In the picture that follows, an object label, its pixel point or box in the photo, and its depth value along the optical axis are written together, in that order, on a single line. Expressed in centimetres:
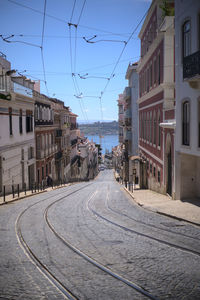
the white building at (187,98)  1356
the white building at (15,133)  2344
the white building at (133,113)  4448
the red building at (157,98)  1877
